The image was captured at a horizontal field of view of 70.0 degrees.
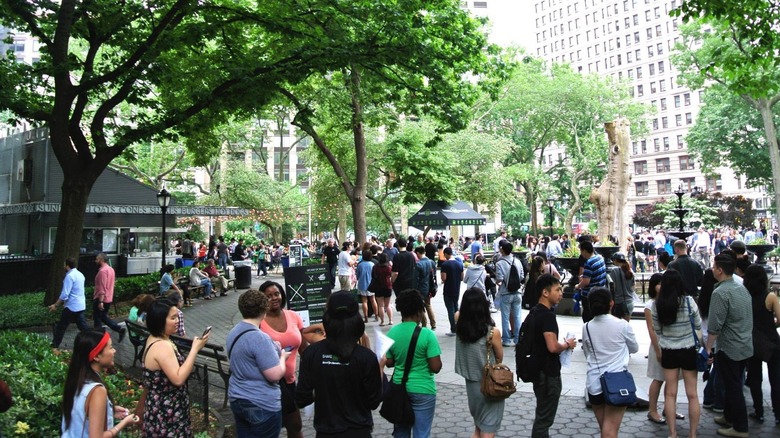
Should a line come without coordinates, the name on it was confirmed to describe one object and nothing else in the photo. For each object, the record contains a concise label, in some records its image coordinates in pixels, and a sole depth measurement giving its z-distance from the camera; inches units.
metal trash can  888.9
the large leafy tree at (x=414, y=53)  490.0
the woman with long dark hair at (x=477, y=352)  187.0
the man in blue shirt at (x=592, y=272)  350.0
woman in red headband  133.5
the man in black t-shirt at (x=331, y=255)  862.5
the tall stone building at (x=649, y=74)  3043.8
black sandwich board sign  422.6
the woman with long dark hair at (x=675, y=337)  217.2
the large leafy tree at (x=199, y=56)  502.0
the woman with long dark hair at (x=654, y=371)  237.3
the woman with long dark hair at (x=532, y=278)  356.2
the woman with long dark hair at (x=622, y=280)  347.6
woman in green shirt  176.9
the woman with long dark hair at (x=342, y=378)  144.7
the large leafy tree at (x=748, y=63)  436.1
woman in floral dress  158.4
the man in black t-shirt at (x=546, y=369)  194.2
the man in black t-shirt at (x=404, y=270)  466.6
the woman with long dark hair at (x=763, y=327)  232.5
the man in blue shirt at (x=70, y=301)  403.2
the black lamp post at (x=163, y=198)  741.3
